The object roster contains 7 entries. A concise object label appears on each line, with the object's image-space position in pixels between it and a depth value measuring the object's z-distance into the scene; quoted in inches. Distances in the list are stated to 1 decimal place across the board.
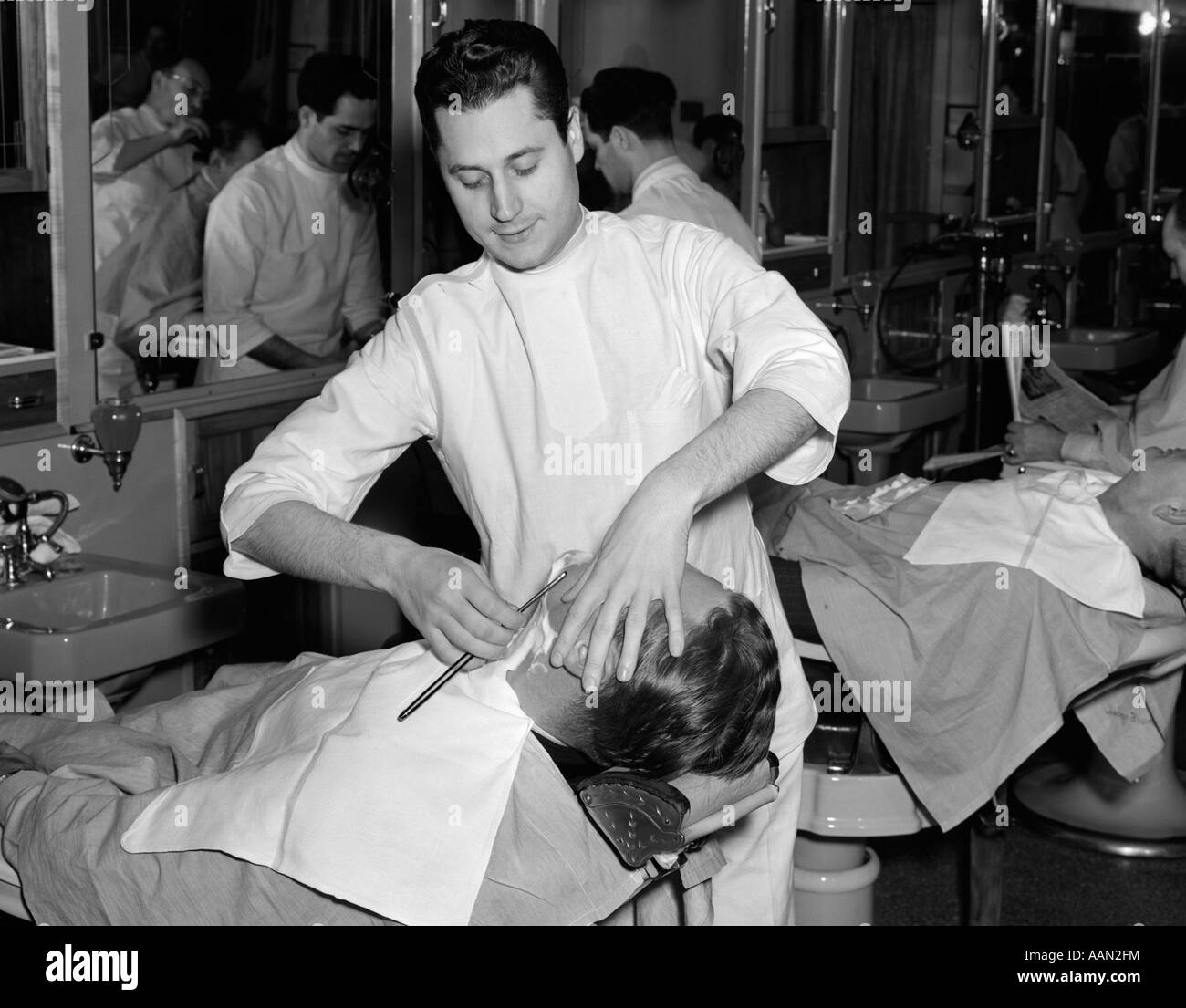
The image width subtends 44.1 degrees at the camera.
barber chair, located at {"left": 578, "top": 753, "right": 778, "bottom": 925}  56.7
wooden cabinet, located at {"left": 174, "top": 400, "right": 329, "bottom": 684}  111.1
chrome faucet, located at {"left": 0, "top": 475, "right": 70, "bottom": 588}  92.7
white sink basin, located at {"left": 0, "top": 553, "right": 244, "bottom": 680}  83.3
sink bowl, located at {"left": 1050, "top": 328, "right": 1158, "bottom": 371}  212.5
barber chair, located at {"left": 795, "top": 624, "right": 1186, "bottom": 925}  91.9
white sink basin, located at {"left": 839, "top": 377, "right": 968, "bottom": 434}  167.6
